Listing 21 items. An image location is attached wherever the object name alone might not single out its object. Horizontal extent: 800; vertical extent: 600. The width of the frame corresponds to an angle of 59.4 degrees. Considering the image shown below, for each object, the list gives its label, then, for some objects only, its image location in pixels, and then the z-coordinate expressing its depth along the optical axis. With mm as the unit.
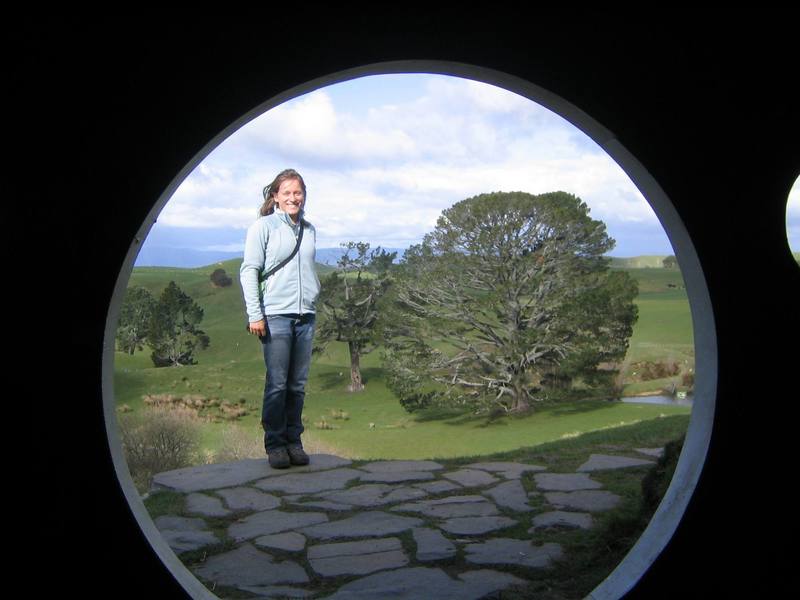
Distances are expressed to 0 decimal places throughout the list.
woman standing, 4047
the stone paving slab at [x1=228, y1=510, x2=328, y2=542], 3365
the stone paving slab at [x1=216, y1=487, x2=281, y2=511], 3705
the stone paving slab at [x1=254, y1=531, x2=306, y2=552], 3213
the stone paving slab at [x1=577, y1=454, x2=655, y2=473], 4324
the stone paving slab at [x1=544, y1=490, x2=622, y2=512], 3611
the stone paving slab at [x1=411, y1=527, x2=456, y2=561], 3109
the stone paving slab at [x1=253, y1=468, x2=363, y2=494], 3971
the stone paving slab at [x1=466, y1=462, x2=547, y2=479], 4311
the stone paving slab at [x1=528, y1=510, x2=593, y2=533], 3387
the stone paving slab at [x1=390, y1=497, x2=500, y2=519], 3627
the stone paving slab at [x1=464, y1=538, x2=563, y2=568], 3008
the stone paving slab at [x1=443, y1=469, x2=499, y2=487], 4152
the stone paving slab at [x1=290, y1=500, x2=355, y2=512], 3675
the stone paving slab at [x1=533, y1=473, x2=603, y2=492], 3959
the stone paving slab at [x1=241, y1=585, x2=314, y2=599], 2742
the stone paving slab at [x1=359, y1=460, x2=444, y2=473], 4422
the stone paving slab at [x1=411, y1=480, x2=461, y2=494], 4020
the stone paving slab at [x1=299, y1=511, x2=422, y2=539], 3359
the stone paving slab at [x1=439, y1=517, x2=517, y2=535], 3393
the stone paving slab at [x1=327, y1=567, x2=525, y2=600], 2705
